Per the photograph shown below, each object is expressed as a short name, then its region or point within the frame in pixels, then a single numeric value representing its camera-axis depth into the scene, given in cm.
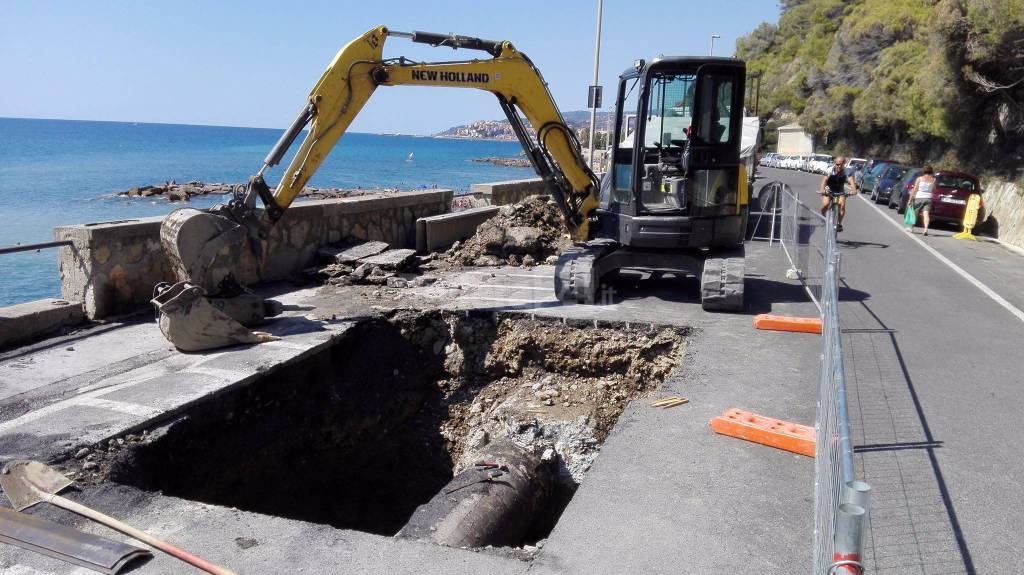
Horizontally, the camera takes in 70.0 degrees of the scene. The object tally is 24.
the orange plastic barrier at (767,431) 566
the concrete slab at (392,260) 1203
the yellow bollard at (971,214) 1986
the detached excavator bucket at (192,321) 787
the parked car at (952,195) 2094
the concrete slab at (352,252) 1215
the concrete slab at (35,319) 818
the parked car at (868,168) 3460
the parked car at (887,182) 2886
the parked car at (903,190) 2486
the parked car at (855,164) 4040
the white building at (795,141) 7319
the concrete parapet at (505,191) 1805
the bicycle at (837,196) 1533
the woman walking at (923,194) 2008
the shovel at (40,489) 455
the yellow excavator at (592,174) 900
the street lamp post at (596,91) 2386
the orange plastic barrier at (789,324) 899
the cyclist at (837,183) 1565
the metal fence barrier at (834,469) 233
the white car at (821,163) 5047
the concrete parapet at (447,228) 1442
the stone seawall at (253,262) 907
